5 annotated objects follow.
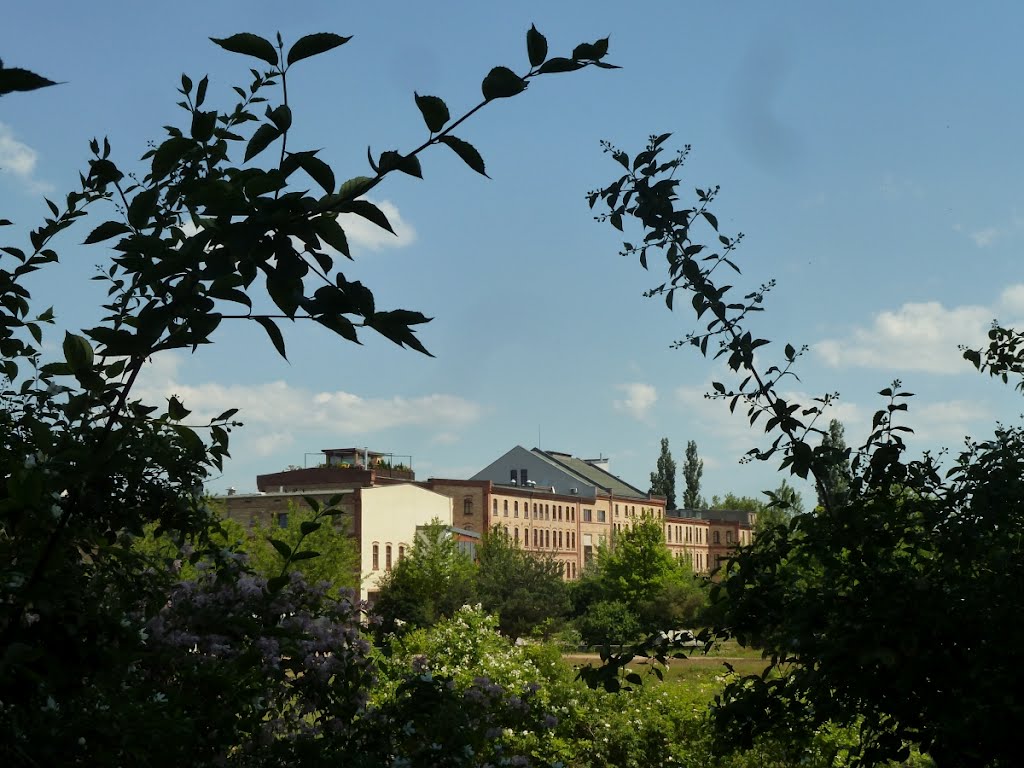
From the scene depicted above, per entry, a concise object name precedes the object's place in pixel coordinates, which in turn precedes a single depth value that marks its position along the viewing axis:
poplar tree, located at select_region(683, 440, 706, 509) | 110.88
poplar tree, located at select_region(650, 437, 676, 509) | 110.38
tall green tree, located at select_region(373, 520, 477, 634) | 51.09
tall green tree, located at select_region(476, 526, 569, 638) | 55.25
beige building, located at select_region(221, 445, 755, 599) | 63.31
